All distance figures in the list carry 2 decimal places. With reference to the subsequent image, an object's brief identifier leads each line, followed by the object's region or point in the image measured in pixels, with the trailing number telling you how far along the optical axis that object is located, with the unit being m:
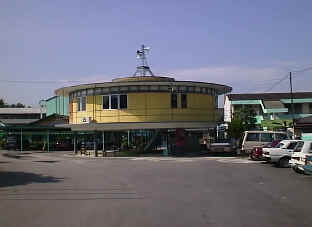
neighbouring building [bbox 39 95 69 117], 81.57
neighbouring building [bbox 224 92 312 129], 66.25
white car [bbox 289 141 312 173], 19.97
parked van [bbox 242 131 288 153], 32.14
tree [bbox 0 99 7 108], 145.96
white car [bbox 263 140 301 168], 24.92
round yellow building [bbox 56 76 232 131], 37.28
